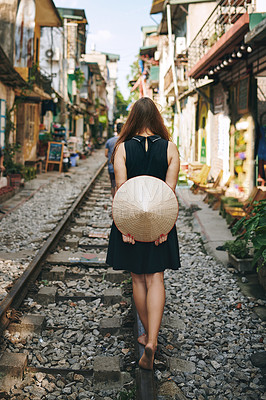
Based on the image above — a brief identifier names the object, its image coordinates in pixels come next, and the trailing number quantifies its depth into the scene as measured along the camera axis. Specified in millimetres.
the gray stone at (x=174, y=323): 4047
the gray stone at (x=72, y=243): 6790
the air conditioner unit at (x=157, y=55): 30380
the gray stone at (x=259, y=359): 3362
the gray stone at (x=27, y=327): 3801
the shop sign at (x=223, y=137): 12484
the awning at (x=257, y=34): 6395
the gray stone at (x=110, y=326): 3867
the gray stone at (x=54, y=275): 5297
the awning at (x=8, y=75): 10880
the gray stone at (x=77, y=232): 7533
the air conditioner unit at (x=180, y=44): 19377
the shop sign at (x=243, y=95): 10164
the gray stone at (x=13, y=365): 3057
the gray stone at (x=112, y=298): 4589
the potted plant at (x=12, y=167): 13016
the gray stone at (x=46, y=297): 4559
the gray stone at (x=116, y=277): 5282
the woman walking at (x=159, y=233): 3070
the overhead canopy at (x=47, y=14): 16327
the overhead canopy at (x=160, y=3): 17709
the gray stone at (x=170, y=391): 2900
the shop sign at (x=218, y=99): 12984
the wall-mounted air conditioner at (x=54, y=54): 24614
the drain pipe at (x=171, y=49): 16750
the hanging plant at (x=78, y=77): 29509
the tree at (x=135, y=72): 37594
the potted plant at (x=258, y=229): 4113
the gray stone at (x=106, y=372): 3115
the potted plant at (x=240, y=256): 5695
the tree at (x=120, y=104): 91581
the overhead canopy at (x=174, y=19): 19523
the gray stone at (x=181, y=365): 3278
